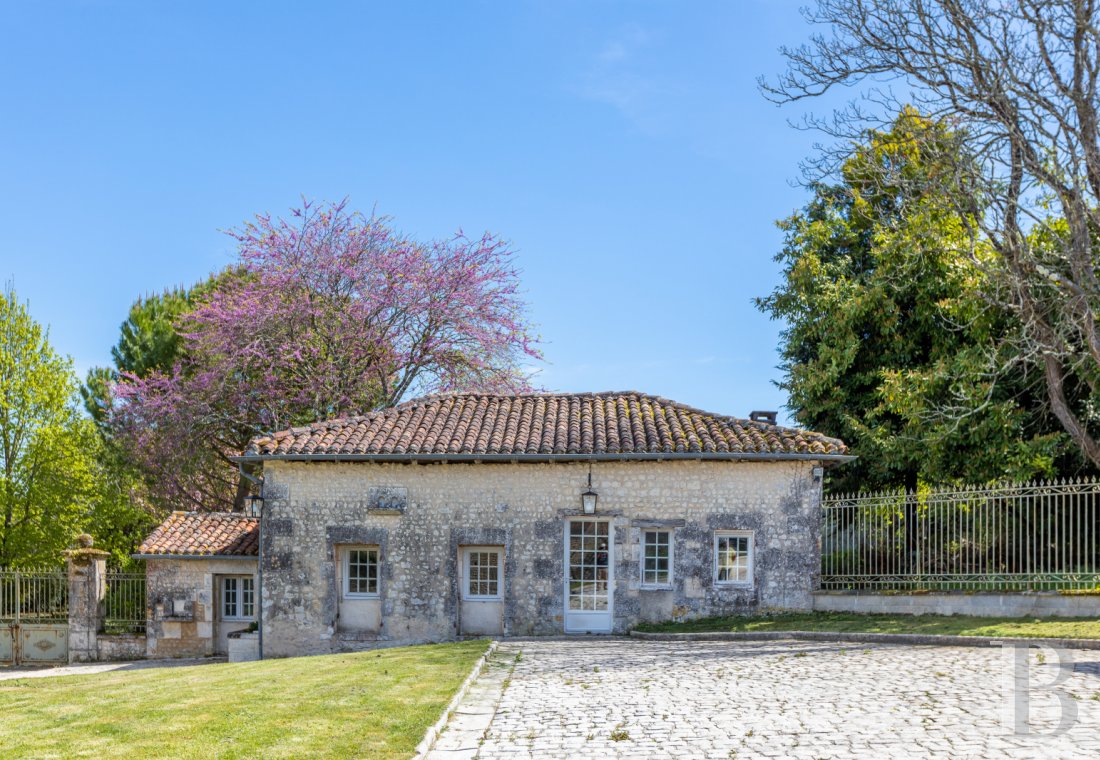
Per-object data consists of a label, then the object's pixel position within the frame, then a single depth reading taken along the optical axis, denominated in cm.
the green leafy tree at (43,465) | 2738
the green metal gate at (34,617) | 2309
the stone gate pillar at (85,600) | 2261
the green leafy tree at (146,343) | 3309
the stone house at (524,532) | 1839
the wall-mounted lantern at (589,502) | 1830
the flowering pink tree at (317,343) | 2725
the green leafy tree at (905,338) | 1930
